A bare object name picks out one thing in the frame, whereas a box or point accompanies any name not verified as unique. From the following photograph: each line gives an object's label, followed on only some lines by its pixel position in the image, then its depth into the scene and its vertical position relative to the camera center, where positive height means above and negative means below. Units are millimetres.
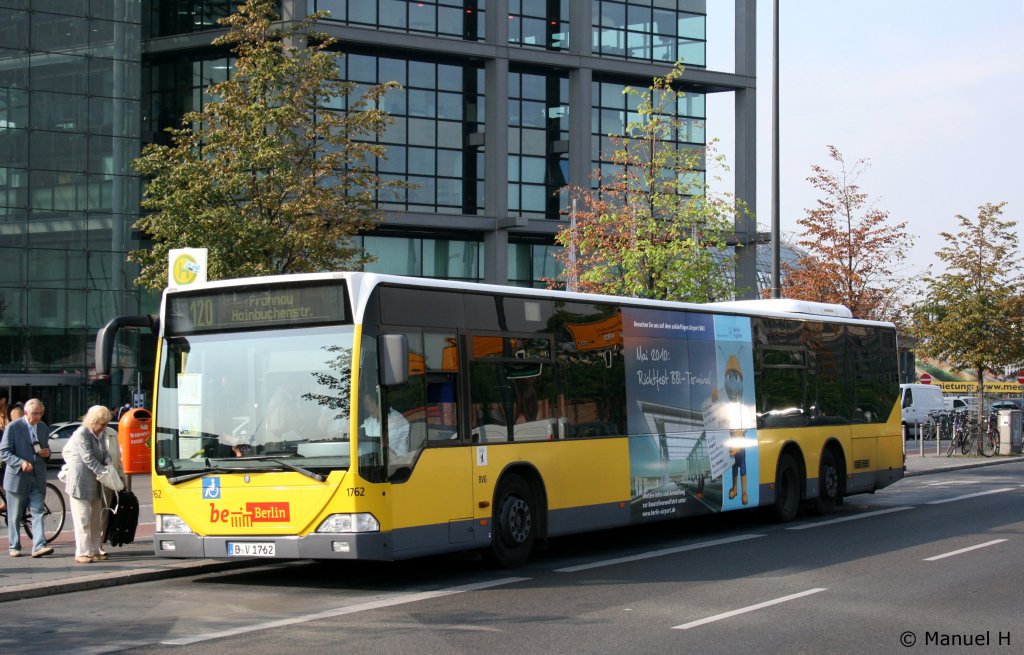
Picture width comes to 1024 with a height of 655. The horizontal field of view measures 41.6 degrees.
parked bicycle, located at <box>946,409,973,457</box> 39938 -1943
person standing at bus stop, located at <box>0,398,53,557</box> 14750 -1178
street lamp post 24562 +3198
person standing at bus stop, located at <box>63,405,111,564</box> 14047 -1100
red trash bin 16031 -807
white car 38812 -1858
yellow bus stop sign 13656 +1088
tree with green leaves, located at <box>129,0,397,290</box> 27578 +4286
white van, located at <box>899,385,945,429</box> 55938 -1210
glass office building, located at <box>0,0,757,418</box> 47188 +9447
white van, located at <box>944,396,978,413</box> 68875 -1570
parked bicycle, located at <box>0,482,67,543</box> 15593 -2070
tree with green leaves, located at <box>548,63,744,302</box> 27969 +3097
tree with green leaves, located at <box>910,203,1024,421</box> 41375 +1988
